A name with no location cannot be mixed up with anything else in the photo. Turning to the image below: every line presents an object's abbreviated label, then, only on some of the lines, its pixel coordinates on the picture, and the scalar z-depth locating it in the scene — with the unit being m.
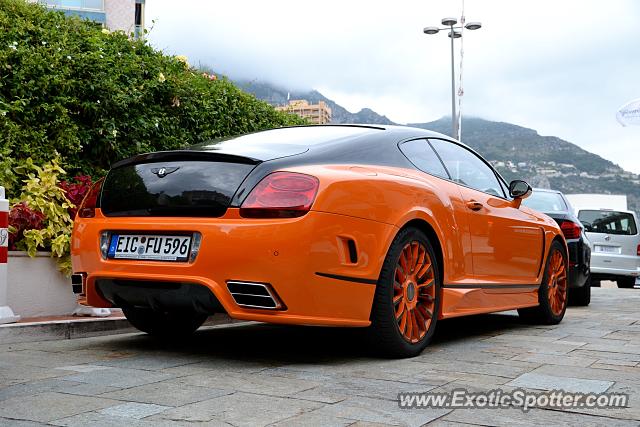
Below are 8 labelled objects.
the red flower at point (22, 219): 5.89
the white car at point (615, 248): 16.16
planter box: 5.70
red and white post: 5.27
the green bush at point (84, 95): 6.47
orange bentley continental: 4.01
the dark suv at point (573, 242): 8.73
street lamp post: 24.00
